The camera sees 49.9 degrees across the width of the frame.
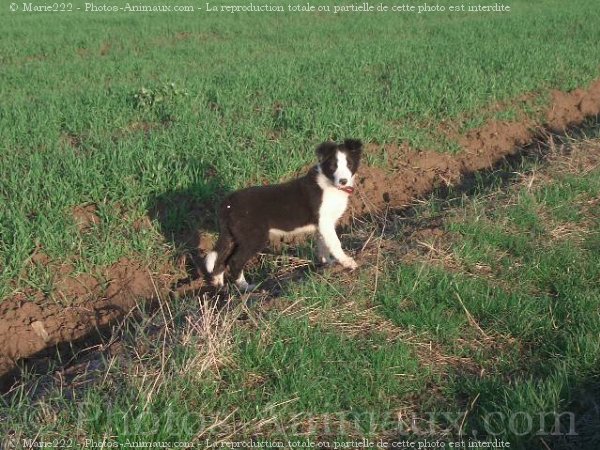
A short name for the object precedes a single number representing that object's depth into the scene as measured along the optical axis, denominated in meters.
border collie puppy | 5.34
